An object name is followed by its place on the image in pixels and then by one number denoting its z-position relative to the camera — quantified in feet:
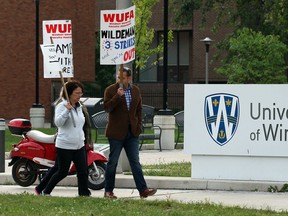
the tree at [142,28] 163.22
